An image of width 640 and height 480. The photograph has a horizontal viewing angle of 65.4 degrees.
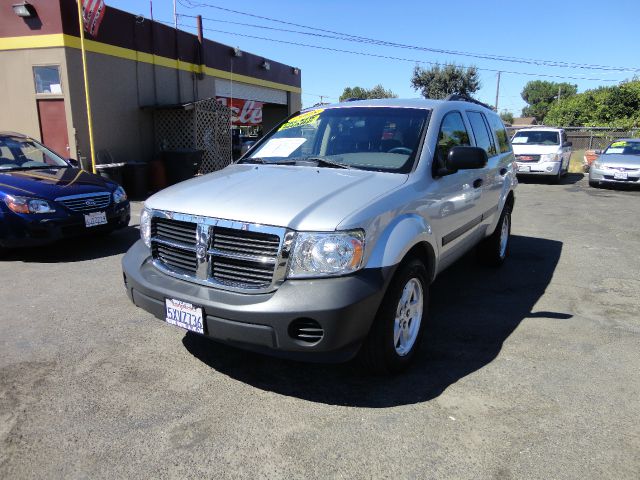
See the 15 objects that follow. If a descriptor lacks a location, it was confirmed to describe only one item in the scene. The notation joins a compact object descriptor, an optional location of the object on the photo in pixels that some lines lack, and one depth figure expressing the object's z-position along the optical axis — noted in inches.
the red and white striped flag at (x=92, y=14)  408.8
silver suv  107.0
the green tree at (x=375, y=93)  2197.3
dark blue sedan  232.1
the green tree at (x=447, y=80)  1584.6
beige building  425.1
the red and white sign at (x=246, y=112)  749.9
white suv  596.7
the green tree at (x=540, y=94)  4121.6
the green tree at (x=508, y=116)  3373.5
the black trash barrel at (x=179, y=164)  503.5
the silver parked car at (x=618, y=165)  540.7
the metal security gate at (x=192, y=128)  535.2
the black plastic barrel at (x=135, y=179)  448.1
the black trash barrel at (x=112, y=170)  425.1
